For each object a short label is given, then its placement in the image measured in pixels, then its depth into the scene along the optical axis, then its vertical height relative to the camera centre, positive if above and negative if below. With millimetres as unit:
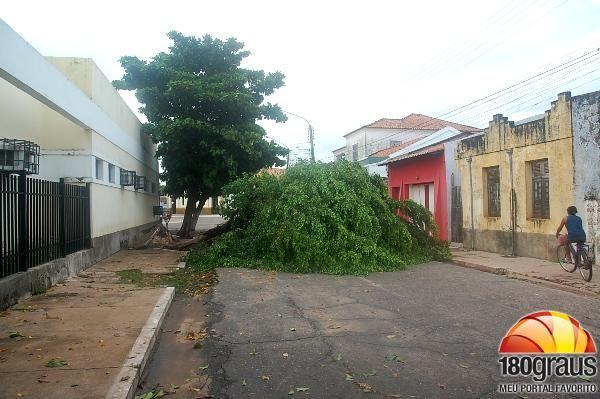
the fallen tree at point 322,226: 11734 -611
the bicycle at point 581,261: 9641 -1247
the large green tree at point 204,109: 18531 +3841
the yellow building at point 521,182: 12070 +505
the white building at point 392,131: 42816 +6389
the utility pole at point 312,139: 29141 +3836
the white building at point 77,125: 8703 +2029
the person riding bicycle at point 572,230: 10078 -643
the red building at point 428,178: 18155 +961
